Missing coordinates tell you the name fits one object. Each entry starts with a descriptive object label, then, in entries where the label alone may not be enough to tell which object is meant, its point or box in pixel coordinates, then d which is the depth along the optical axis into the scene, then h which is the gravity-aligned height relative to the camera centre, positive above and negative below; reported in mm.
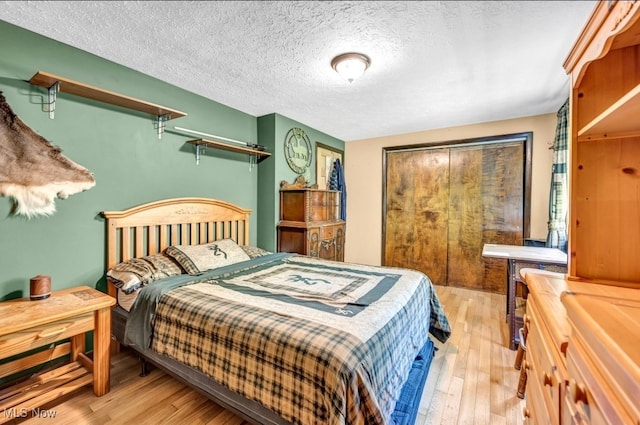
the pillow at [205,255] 2283 -432
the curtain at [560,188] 2779 +254
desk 2199 -436
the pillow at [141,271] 1962 -495
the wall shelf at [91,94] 1771 +838
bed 1188 -624
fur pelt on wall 1736 +249
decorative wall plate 3635 +842
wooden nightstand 1428 -743
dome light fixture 1990 +1107
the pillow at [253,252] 2856 -471
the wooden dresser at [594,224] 769 -48
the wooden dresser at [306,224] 3367 -186
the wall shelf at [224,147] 2732 +673
